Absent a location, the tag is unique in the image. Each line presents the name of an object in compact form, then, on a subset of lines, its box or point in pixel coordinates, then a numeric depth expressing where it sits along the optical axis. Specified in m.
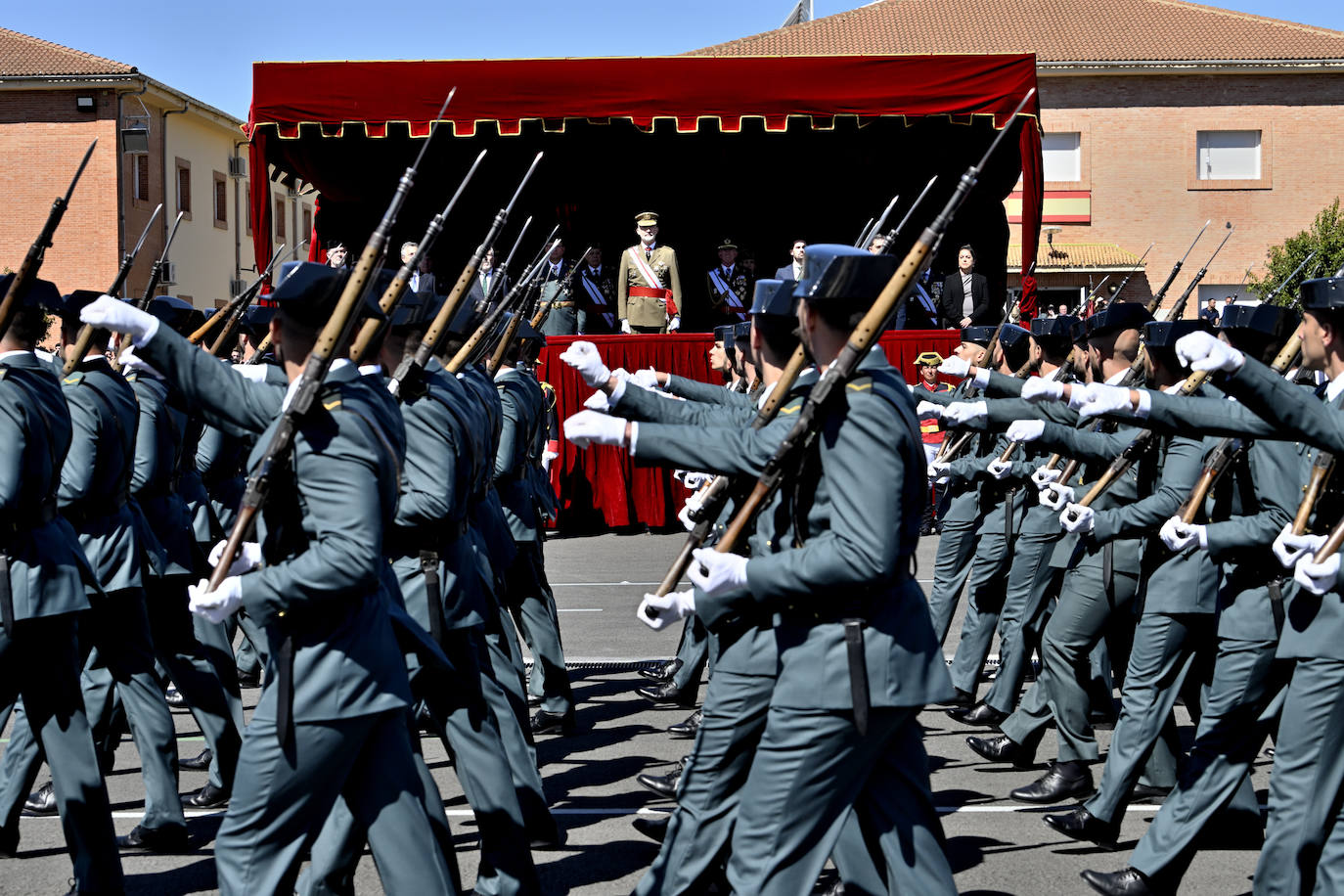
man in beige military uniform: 16.59
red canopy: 14.88
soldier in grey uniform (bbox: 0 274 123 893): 5.15
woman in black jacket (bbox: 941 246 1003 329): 16.44
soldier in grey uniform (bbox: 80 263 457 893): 3.89
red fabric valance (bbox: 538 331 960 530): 15.71
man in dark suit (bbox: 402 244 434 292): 15.14
